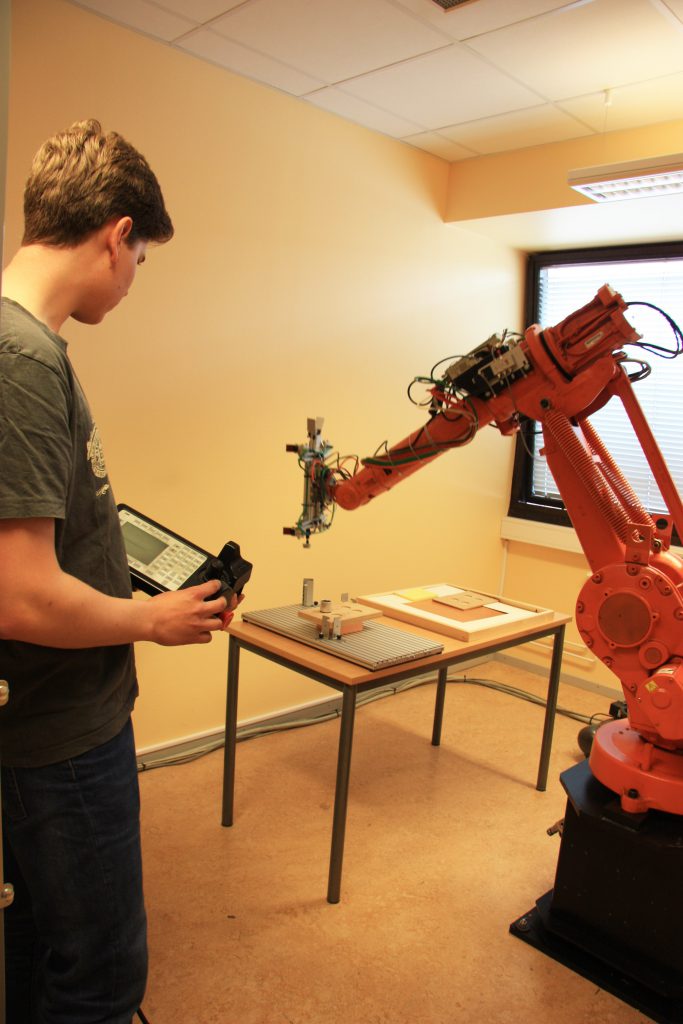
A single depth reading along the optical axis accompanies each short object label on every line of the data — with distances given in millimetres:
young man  1037
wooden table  2217
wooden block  2492
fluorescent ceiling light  2678
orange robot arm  1981
